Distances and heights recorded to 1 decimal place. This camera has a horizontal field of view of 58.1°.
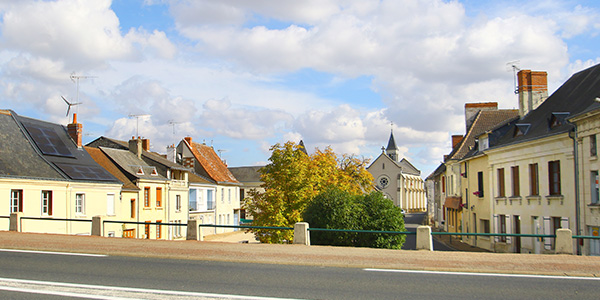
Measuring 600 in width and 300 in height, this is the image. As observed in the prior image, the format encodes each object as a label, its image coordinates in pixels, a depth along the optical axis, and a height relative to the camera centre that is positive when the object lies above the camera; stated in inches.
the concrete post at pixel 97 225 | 830.5 -57.3
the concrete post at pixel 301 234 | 716.0 -63.6
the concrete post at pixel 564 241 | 614.2 -65.8
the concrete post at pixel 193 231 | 754.6 -61.5
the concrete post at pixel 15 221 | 896.9 -53.9
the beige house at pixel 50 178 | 1173.7 +23.4
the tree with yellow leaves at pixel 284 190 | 1282.0 -10.2
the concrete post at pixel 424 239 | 652.1 -65.5
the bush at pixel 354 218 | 939.3 -59.9
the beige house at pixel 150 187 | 1625.2 +0.7
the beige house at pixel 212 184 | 2204.7 +11.7
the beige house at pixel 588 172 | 858.8 +19.1
